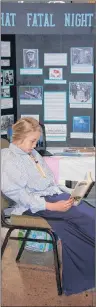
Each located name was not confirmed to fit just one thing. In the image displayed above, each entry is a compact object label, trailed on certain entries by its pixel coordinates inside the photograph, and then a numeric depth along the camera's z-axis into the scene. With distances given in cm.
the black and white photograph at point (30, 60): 427
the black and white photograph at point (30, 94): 429
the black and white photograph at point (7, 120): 428
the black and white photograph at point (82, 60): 417
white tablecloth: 328
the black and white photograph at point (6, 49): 418
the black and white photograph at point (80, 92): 423
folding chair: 251
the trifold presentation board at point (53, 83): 423
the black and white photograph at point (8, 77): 428
